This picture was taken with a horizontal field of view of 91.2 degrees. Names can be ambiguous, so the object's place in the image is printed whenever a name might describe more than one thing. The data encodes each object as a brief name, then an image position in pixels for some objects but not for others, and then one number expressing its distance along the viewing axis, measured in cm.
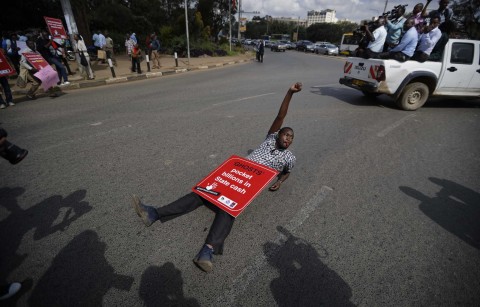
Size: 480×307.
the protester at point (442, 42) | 620
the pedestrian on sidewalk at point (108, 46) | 1581
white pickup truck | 612
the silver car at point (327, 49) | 3216
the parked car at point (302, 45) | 3803
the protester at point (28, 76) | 709
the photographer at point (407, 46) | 591
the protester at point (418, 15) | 702
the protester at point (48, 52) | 811
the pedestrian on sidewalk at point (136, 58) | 1145
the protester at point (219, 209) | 215
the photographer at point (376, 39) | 652
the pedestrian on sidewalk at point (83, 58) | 979
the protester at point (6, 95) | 657
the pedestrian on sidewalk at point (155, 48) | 1345
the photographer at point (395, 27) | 656
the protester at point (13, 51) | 1052
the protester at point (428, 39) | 596
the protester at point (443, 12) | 686
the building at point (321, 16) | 17350
